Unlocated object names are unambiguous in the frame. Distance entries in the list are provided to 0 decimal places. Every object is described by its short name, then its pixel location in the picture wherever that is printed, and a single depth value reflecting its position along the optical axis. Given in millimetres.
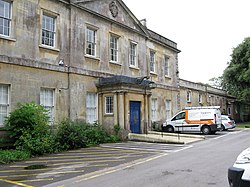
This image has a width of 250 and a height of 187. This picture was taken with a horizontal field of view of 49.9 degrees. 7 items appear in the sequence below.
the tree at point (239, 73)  36781
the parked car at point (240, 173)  4602
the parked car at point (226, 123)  26938
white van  22031
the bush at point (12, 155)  10555
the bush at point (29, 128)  12133
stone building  13438
